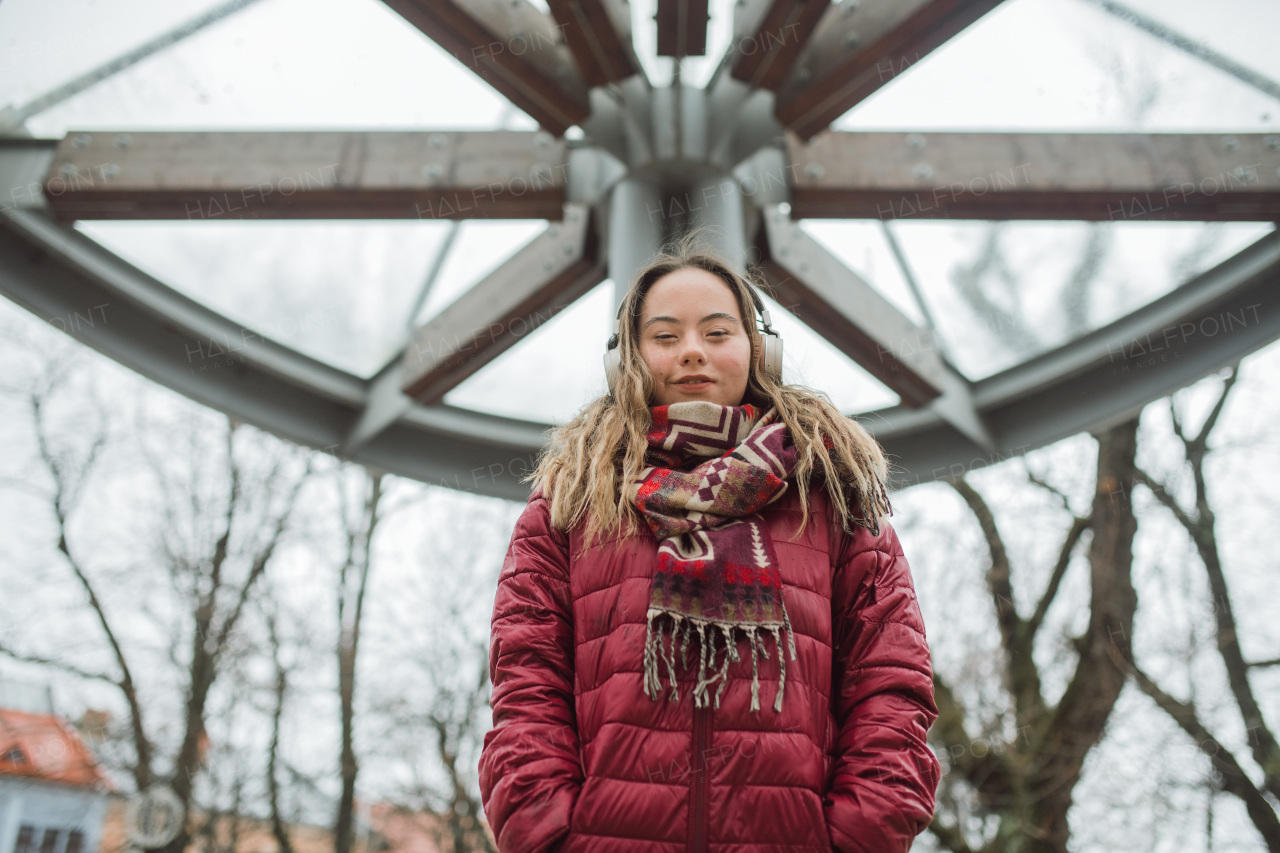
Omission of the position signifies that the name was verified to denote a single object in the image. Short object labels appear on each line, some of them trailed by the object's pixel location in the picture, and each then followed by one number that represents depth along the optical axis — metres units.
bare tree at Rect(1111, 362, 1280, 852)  9.24
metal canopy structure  4.27
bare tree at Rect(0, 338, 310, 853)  11.43
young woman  1.79
